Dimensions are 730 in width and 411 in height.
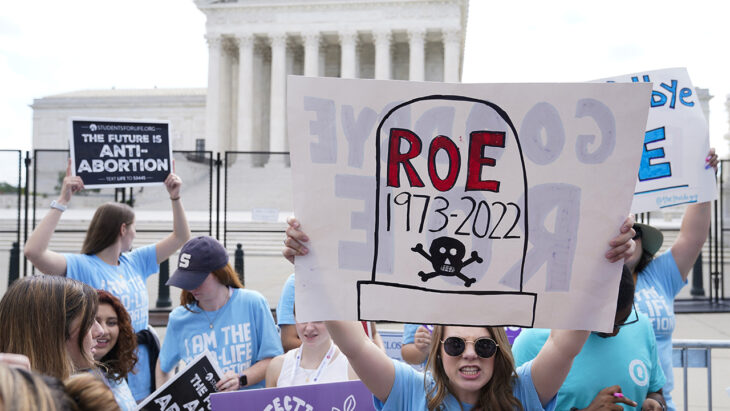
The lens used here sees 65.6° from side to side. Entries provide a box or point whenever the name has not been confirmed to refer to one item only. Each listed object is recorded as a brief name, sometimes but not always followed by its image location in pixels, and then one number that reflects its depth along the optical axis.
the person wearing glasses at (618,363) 2.35
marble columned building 43.41
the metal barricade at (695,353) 3.82
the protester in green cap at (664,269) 3.18
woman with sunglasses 1.96
